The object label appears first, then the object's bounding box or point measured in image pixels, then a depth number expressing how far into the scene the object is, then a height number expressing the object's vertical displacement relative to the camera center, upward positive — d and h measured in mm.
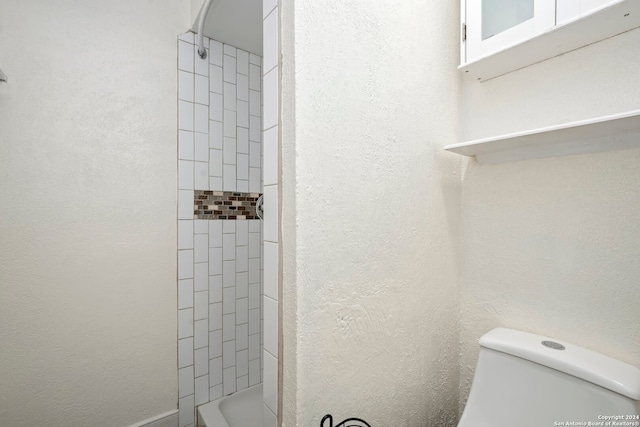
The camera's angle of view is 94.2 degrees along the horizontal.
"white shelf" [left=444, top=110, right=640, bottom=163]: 703 +209
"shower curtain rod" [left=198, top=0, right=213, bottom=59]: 1342 +899
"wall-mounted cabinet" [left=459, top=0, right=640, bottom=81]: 725 +490
